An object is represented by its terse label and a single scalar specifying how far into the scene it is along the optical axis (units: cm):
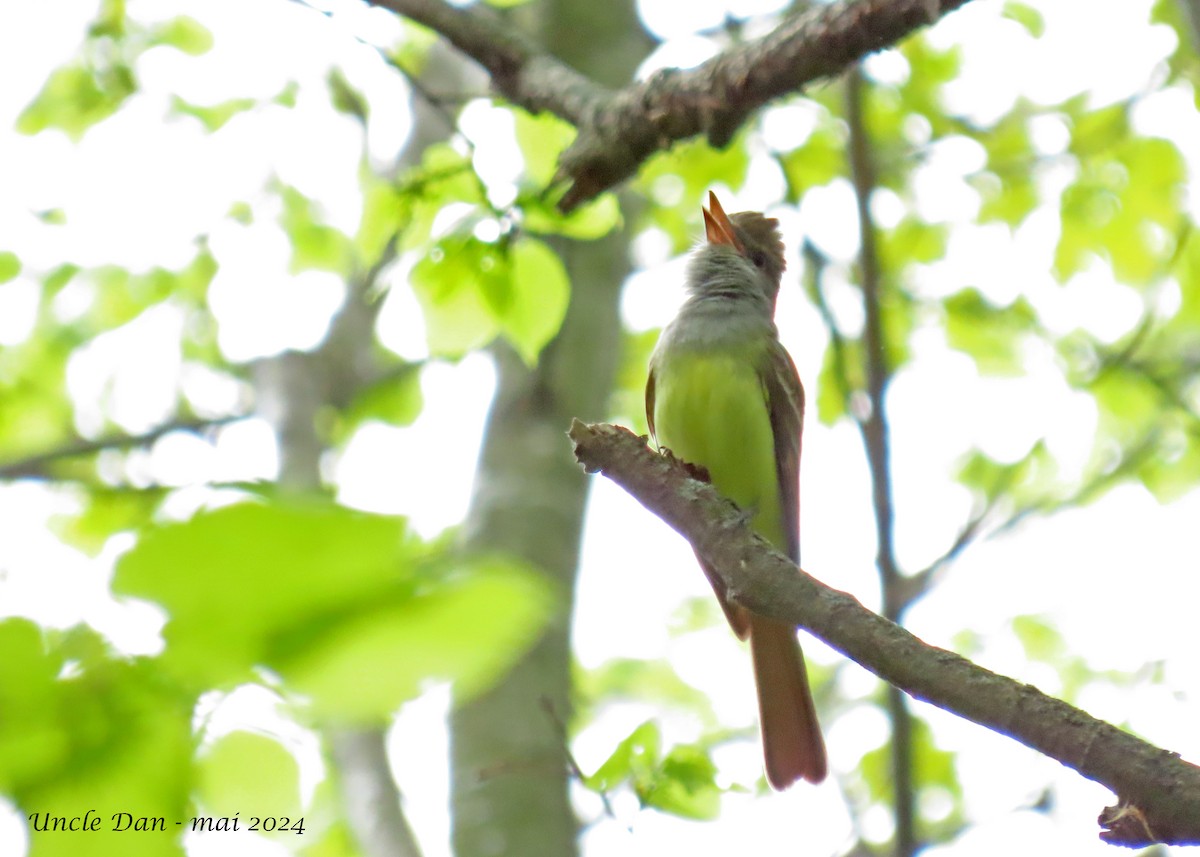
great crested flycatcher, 940
